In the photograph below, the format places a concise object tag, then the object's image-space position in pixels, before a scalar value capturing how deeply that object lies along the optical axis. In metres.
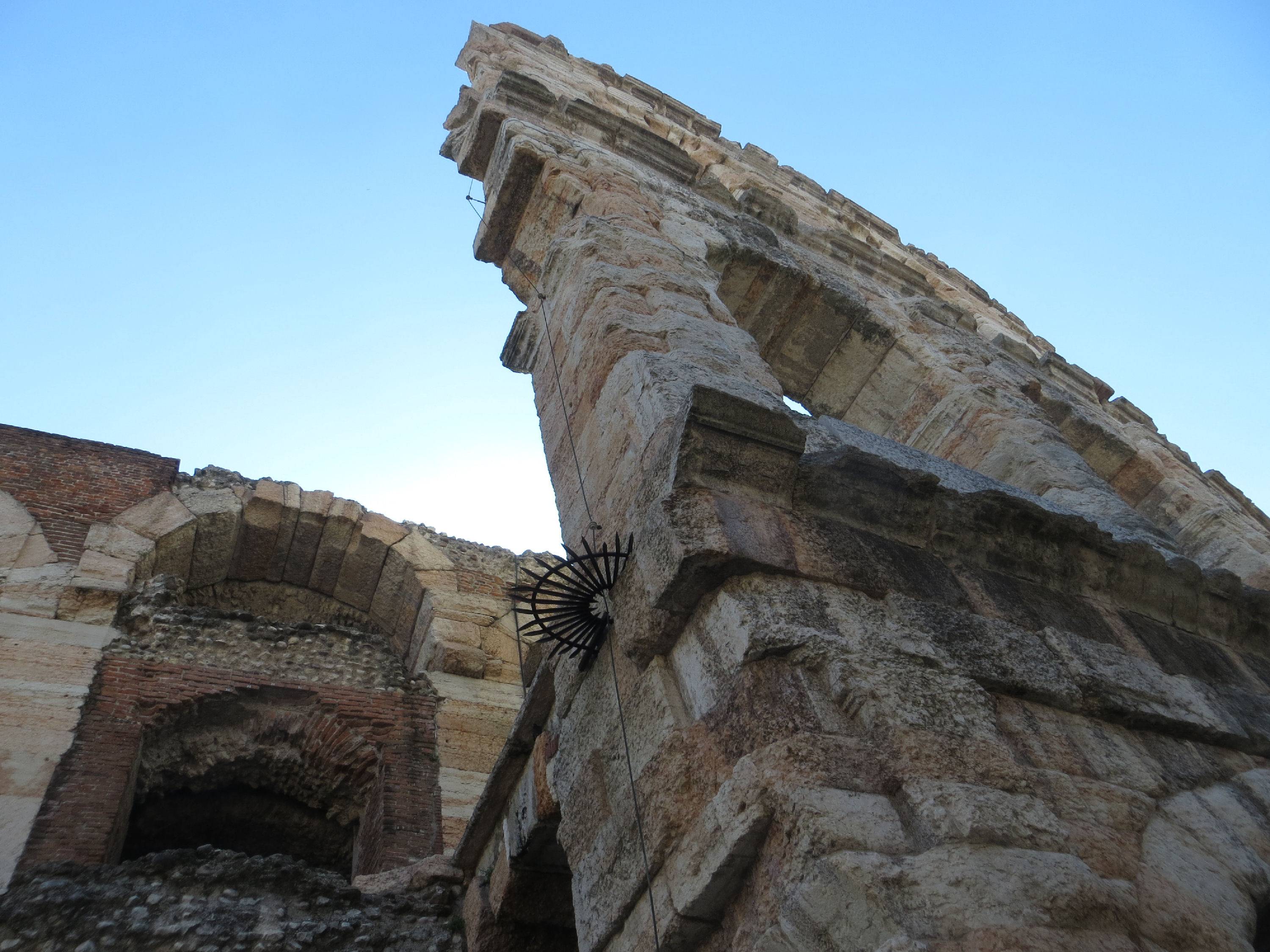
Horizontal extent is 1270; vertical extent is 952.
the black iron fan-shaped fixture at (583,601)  3.02
